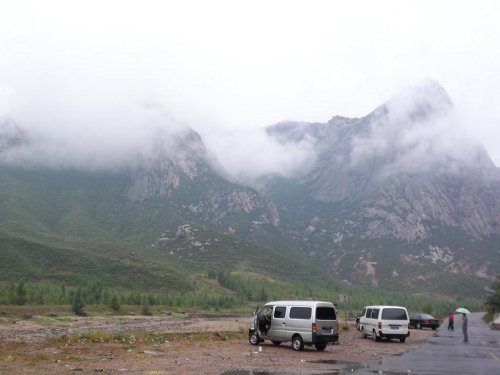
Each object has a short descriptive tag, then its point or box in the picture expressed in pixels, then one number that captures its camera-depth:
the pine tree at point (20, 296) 88.31
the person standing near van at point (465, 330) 38.65
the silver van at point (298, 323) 27.56
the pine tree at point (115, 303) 96.25
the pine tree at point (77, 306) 82.35
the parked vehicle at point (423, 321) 58.78
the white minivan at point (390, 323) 36.66
